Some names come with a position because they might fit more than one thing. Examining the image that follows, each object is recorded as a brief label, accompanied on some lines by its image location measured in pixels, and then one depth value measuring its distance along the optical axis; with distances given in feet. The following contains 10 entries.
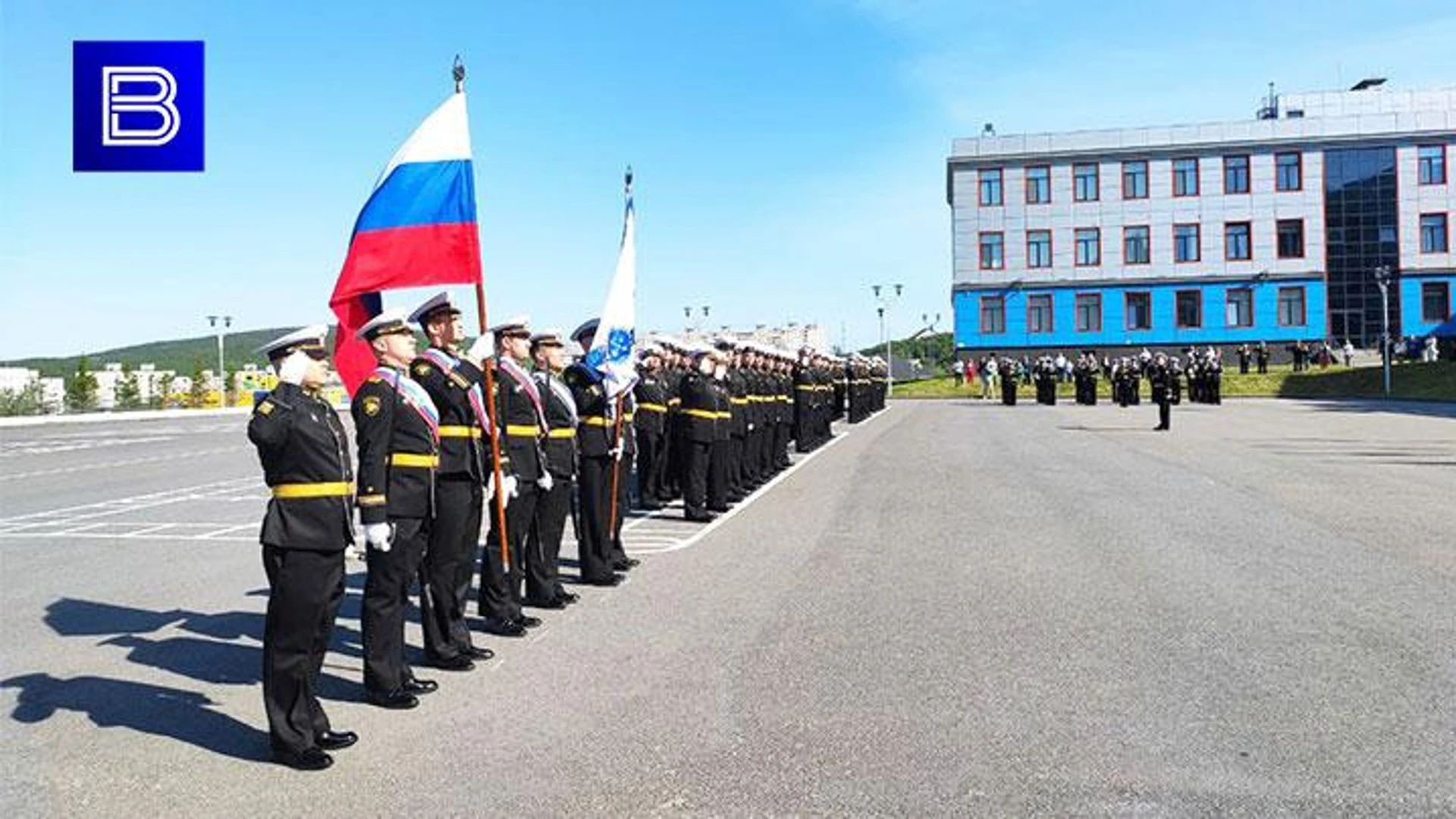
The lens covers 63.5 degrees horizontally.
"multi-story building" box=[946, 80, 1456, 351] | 201.57
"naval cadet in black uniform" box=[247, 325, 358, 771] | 17.60
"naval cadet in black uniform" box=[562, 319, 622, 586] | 30.76
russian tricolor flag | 22.17
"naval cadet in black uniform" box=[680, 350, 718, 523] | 42.37
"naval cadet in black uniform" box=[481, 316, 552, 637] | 26.37
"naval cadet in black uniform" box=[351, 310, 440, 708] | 19.56
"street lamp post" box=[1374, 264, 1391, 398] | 138.31
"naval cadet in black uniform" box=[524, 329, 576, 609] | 27.89
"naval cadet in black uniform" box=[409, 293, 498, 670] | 22.25
